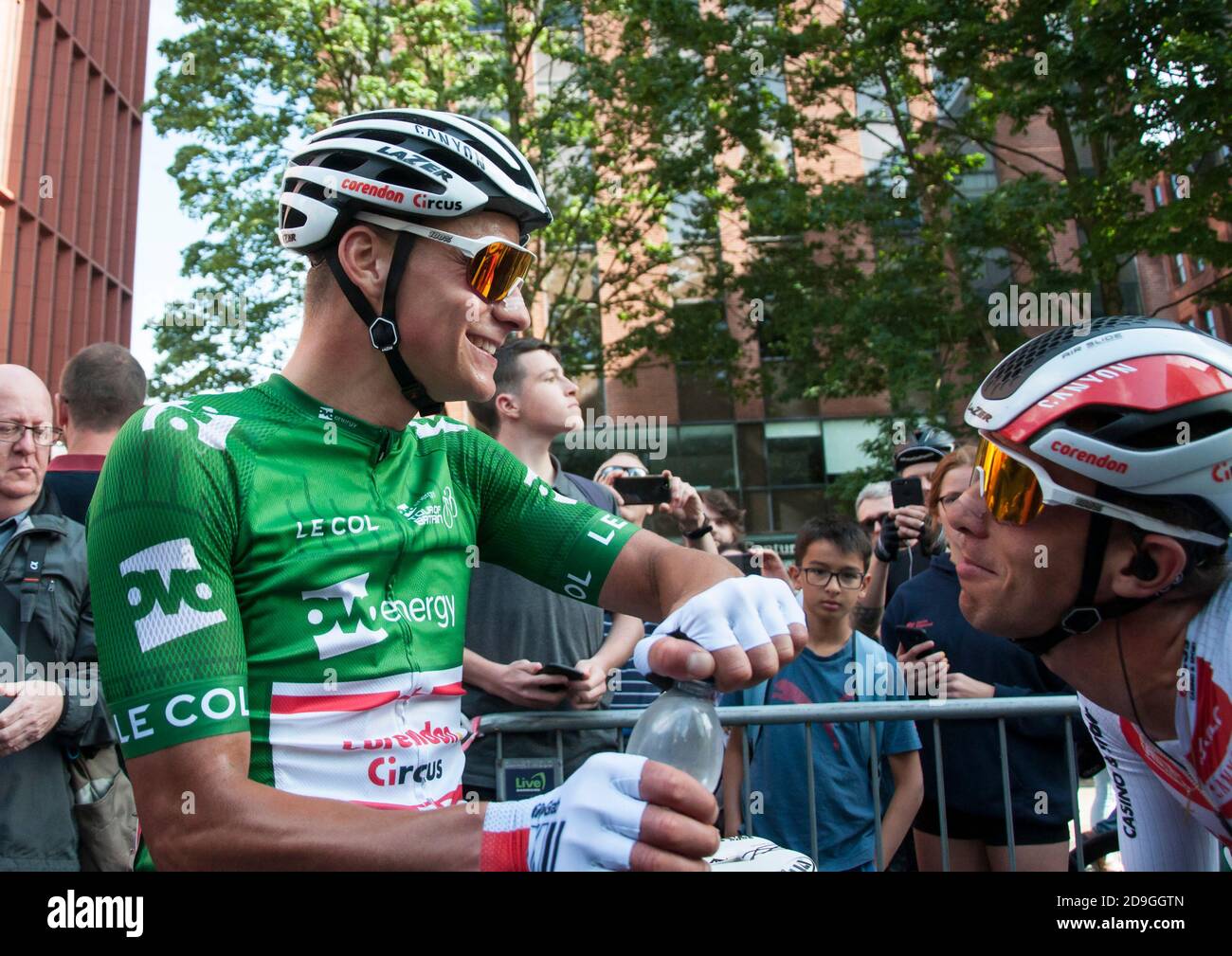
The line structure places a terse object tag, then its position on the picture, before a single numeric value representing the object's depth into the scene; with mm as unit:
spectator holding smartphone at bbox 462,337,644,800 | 4254
